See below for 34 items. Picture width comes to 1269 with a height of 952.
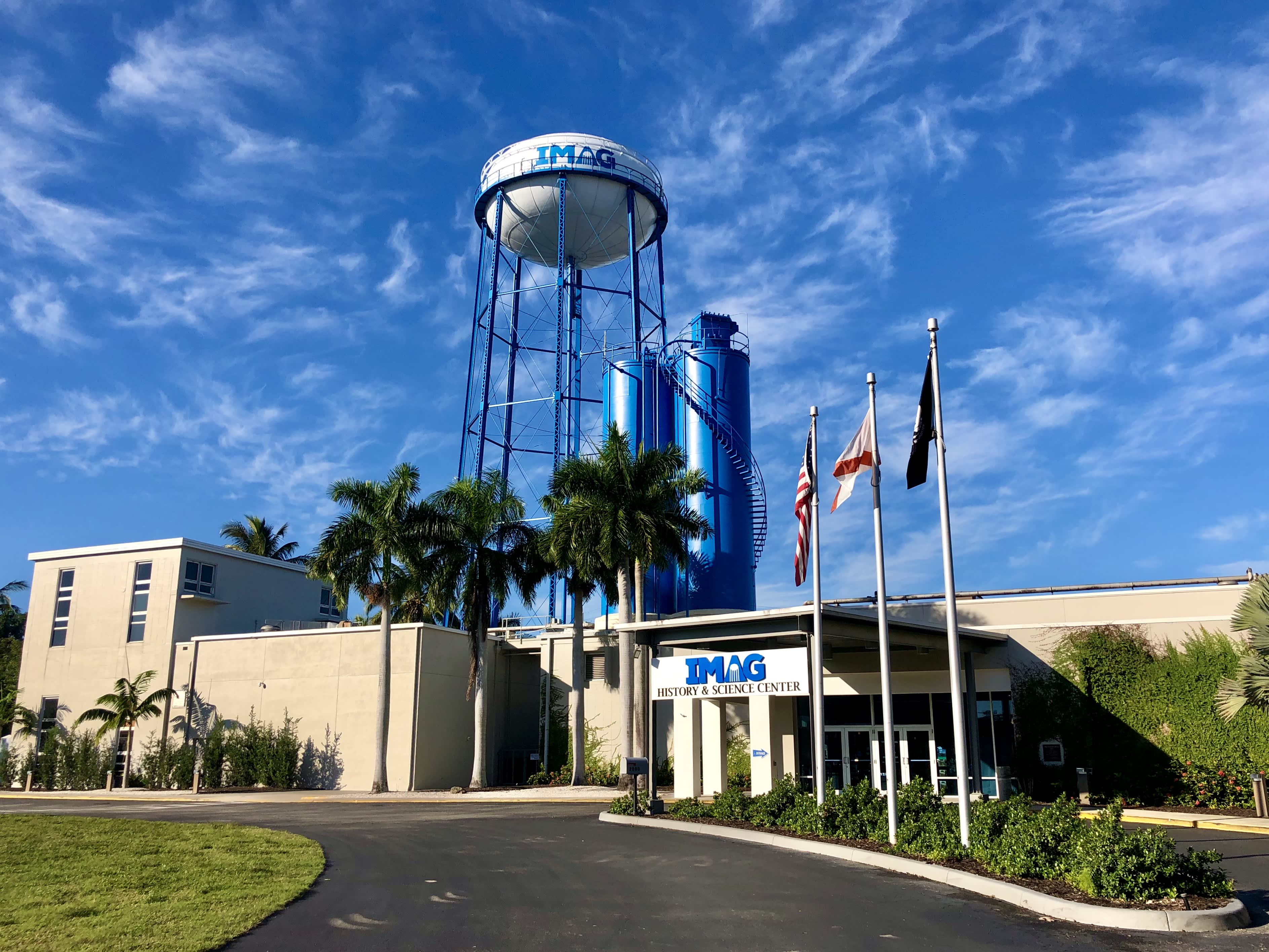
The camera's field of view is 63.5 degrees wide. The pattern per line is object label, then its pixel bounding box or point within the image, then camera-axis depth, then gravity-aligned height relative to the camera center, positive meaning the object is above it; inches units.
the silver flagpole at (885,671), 634.2 +28.9
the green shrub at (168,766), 1526.8 -75.4
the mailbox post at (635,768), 880.9 -44.0
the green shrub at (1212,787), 1003.3 -67.5
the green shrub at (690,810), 869.8 -78.5
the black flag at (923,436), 639.8 +171.0
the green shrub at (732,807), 826.8 -71.8
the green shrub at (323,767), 1461.6 -71.7
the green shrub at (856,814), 679.1 -65.9
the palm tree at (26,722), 1685.5 -11.2
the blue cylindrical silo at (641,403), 1851.6 +557.6
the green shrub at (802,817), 723.4 -71.1
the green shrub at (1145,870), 445.4 -65.6
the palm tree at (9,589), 2391.7 +286.2
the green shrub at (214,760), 1501.0 -63.8
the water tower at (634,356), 1740.9 +636.8
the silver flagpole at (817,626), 792.3 +69.3
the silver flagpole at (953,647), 586.2 +40.1
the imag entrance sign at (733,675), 869.2 +35.8
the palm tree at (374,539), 1413.6 +239.4
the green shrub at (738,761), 1317.7 -56.7
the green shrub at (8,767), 1695.4 -84.7
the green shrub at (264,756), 1466.5 -57.0
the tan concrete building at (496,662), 1068.5 +70.9
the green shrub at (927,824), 583.5 -64.4
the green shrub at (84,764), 1593.3 -74.1
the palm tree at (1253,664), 642.2 +32.7
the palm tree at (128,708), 1566.2 +11.0
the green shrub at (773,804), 788.6 -67.0
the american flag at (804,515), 799.1 +154.2
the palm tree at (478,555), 1424.7 +220.6
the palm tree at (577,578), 1330.0 +182.9
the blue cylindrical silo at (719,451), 1708.9 +444.7
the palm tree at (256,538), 2454.5 +415.4
